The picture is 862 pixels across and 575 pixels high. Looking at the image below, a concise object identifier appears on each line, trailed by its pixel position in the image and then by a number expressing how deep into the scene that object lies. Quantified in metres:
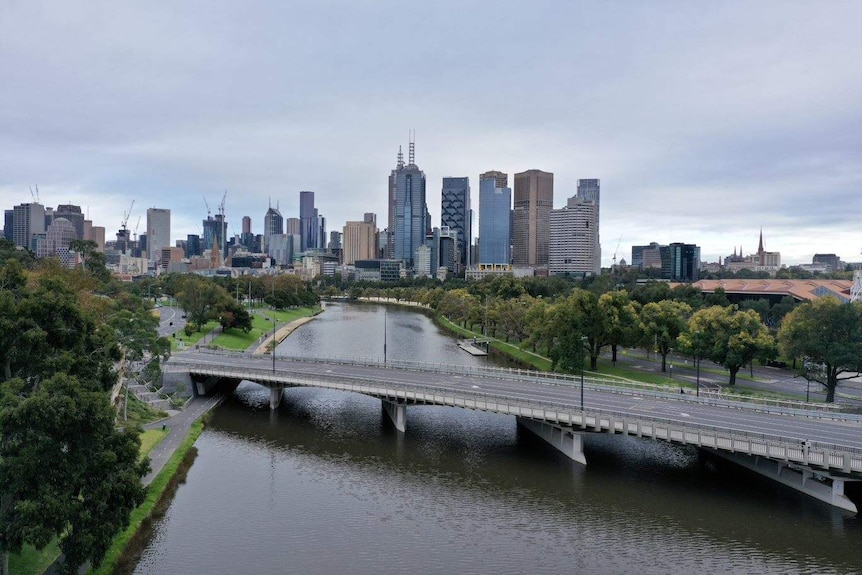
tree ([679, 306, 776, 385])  81.06
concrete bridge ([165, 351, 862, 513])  47.69
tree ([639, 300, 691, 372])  91.88
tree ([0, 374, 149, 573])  29.16
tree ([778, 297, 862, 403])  71.62
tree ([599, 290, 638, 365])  90.44
